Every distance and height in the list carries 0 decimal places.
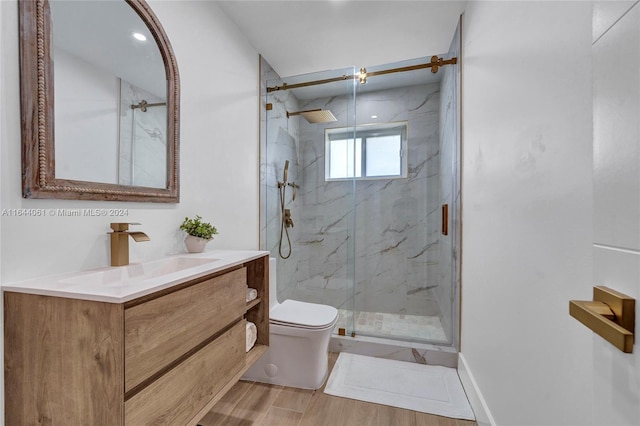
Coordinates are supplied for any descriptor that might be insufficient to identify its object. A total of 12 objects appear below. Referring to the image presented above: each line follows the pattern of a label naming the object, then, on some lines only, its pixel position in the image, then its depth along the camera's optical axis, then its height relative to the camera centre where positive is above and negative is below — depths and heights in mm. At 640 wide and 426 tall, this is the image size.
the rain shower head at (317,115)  2799 +968
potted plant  1507 -142
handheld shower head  2809 +384
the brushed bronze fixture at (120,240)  1123 -132
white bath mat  1705 -1209
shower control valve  2832 -103
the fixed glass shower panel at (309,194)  2664 +156
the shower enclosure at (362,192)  2684 +186
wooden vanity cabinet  746 -446
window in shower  2896 +605
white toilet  1816 -959
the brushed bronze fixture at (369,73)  2275 +1237
